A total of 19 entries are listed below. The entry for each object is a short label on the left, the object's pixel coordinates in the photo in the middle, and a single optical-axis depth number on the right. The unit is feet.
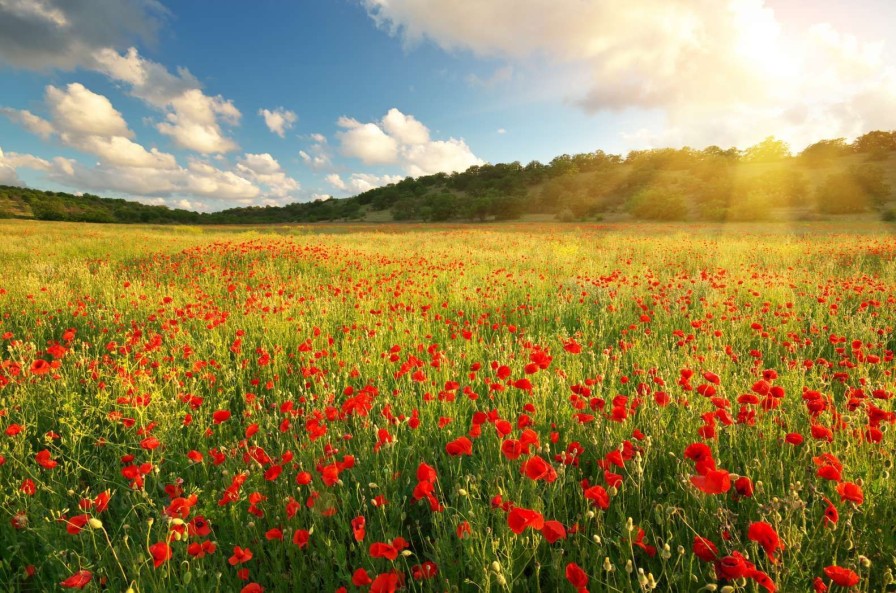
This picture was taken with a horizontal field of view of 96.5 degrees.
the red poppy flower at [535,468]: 4.66
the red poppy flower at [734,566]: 3.65
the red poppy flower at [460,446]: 5.23
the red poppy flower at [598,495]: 4.58
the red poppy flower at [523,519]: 3.81
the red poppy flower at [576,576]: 3.90
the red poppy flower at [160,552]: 4.27
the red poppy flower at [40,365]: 8.82
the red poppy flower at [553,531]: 4.01
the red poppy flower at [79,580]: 3.97
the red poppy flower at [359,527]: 4.70
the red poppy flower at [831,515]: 4.48
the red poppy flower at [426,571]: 4.69
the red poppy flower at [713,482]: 3.95
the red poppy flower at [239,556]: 4.90
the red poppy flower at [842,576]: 3.52
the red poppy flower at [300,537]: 5.13
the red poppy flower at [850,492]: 4.24
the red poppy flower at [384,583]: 3.81
